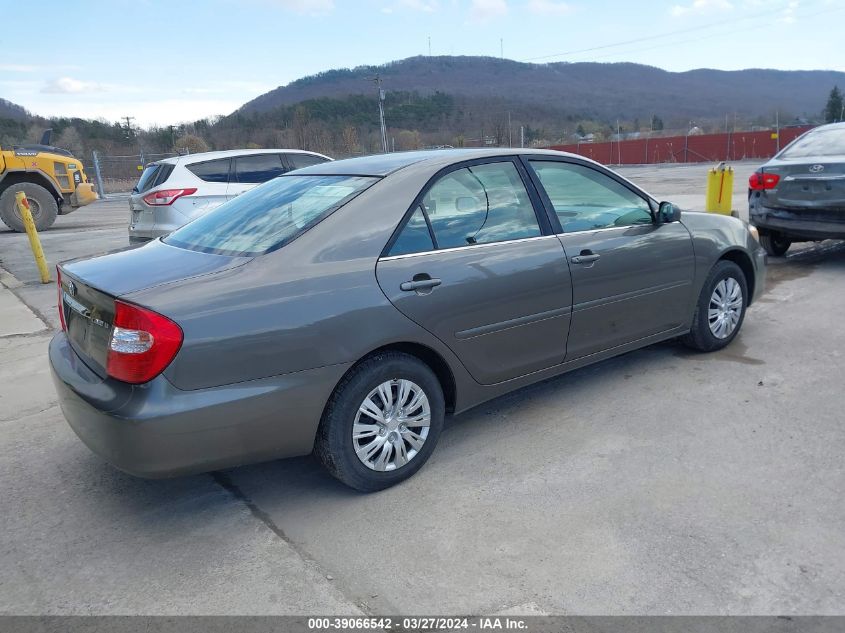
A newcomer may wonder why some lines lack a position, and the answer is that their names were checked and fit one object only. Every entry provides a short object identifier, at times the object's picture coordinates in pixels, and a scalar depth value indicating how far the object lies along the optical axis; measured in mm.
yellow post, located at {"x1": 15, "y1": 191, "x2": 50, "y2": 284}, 8508
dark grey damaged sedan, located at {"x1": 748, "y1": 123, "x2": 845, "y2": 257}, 7195
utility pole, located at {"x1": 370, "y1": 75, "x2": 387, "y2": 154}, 40256
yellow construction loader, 14258
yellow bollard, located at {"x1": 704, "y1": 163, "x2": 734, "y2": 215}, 10211
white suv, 8281
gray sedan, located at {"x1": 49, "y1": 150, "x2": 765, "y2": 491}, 2678
